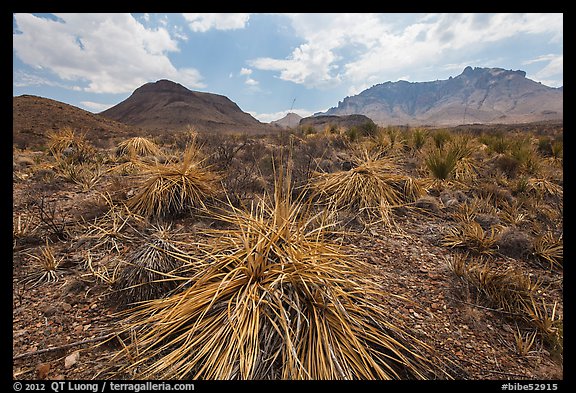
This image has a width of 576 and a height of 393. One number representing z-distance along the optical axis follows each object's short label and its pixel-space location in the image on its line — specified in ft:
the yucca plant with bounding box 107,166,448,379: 4.63
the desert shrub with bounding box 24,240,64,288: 7.49
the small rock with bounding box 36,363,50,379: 4.90
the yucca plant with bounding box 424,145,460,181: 15.31
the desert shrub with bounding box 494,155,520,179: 18.49
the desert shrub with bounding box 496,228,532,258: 9.07
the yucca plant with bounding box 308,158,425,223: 11.94
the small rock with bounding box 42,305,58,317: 6.31
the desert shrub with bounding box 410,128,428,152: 24.90
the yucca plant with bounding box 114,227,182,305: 6.44
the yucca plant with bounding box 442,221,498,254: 9.14
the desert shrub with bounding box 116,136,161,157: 23.73
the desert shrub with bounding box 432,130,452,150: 24.55
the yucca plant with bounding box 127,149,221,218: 10.85
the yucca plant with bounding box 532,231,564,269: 8.67
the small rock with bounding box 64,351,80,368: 5.05
